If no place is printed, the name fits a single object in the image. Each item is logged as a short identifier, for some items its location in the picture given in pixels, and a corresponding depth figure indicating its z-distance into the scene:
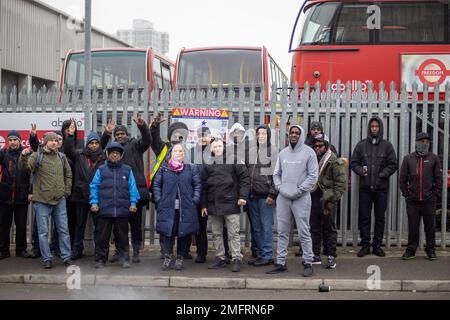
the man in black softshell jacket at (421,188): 8.36
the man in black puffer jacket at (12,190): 8.59
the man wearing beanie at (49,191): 7.97
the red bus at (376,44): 10.70
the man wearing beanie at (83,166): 8.32
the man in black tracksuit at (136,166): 8.24
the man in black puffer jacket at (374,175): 8.55
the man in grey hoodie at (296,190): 7.53
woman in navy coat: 7.88
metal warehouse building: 22.84
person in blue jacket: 7.85
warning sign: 9.21
